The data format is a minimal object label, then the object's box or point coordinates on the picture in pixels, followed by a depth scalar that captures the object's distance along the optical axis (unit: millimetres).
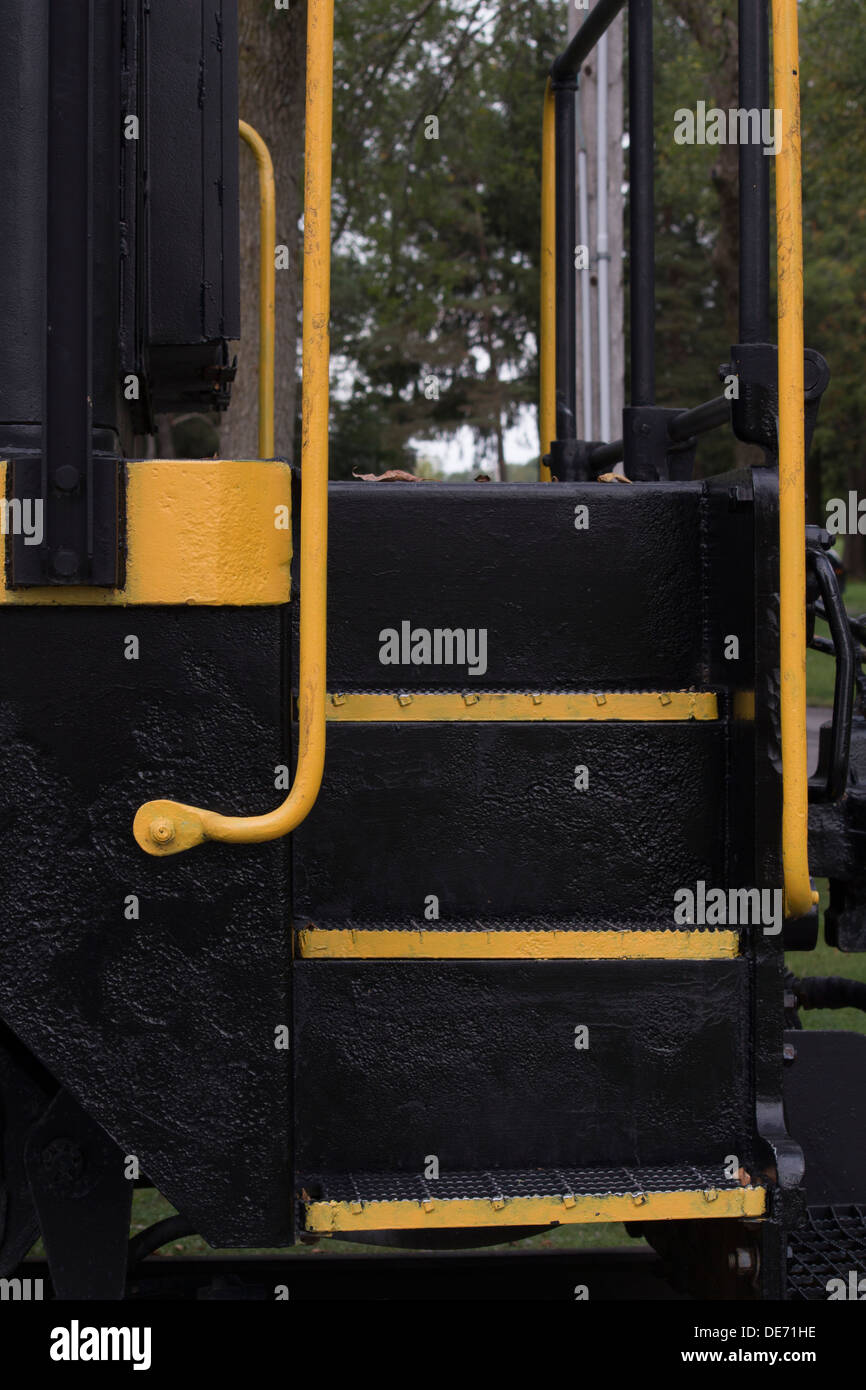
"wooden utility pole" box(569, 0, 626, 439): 8594
